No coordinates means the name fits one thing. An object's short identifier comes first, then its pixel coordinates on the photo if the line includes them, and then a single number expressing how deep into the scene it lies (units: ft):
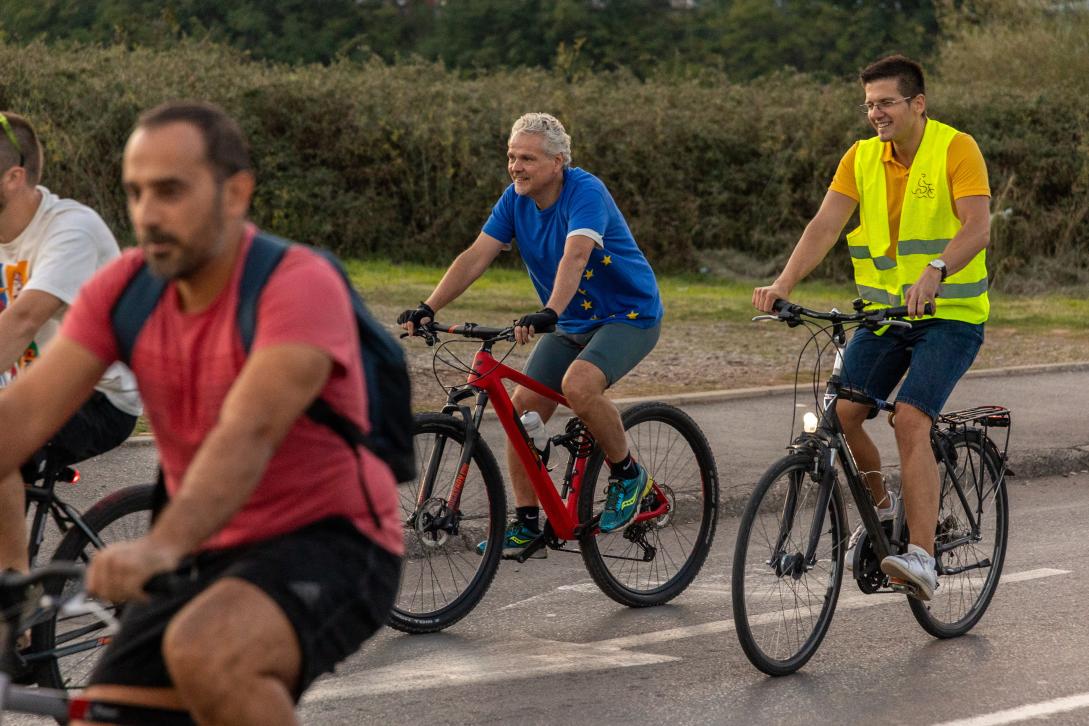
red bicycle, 38.35
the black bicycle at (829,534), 34.65
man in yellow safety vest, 36.79
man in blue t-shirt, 39.98
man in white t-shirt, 28.05
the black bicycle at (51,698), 17.18
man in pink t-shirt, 16.76
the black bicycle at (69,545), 28.70
